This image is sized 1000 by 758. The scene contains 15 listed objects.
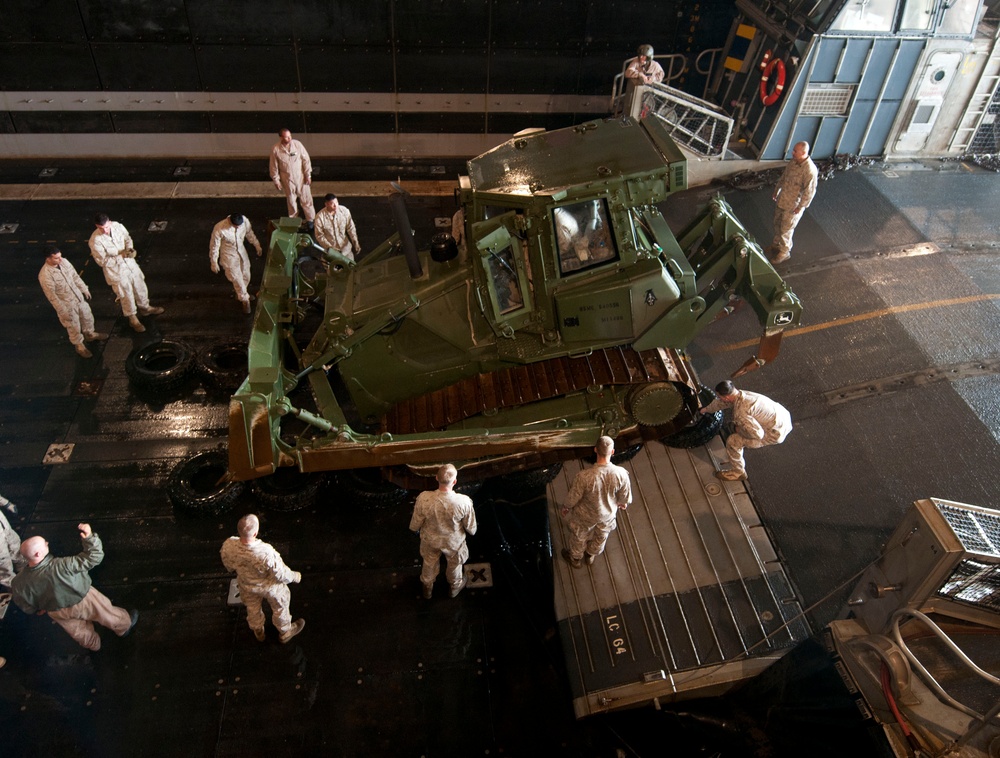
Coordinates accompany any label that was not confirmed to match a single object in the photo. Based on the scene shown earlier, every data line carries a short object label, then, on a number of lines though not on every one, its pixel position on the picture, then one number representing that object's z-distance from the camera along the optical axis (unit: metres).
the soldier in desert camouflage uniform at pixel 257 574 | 6.28
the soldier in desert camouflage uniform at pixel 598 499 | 6.64
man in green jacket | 6.36
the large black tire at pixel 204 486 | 8.02
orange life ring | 11.91
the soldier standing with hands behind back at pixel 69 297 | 9.07
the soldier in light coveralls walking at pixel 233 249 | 9.66
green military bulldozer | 7.22
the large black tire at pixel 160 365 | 9.29
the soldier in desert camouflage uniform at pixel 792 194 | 9.95
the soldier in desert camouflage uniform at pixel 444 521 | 6.61
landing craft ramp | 6.60
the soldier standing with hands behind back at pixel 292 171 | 11.13
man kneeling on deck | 7.48
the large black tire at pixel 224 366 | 9.40
